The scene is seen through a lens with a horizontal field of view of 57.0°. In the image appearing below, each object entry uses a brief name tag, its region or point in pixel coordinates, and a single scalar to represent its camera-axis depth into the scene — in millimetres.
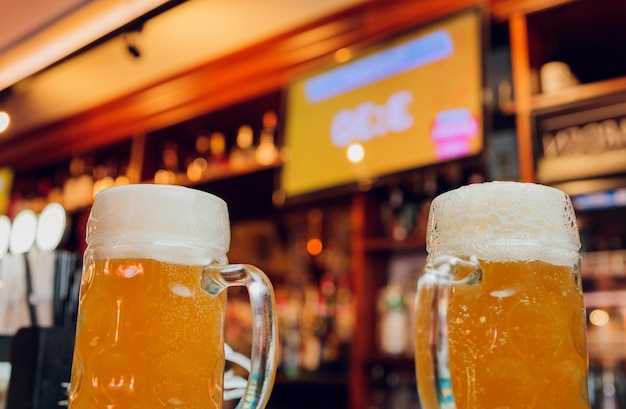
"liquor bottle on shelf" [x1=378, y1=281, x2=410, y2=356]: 2471
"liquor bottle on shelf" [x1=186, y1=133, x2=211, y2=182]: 3729
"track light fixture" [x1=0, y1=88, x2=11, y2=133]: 1986
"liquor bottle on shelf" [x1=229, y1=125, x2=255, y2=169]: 3379
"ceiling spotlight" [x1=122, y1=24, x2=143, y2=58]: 1420
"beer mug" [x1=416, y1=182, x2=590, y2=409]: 478
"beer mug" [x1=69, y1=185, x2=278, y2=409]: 518
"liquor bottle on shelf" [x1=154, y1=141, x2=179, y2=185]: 3670
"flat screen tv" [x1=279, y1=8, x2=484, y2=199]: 2238
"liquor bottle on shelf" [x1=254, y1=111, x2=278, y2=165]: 3219
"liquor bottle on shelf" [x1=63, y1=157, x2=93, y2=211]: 4160
